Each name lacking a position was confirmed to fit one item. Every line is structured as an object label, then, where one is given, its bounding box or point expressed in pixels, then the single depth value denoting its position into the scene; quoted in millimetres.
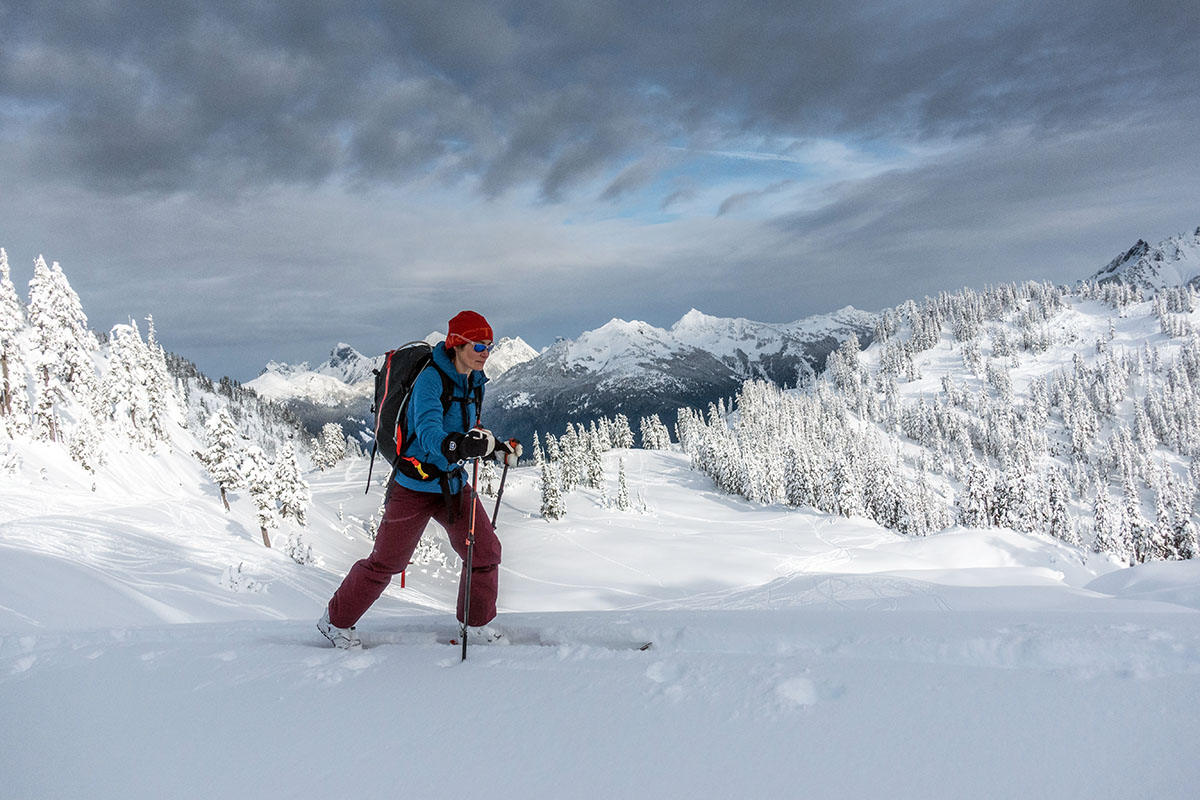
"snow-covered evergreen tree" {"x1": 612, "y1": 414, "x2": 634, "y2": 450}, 133375
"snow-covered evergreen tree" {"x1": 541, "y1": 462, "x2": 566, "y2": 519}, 63375
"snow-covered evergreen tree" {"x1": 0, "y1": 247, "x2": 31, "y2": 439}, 38375
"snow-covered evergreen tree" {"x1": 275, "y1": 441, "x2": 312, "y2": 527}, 41500
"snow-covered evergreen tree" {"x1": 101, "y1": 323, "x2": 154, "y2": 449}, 54969
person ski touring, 4867
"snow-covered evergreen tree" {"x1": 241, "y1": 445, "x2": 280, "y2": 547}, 37438
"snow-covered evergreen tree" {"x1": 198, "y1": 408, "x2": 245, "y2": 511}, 44594
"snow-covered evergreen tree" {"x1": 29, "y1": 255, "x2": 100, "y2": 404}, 41875
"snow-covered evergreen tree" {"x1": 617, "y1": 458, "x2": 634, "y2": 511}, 71938
